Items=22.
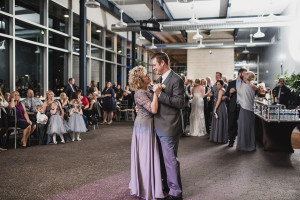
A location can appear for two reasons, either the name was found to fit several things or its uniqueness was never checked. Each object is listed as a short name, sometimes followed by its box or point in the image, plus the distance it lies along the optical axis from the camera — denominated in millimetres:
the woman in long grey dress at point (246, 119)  5453
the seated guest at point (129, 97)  11719
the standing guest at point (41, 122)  6074
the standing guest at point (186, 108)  7218
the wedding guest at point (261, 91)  9114
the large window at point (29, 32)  7422
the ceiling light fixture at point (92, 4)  7551
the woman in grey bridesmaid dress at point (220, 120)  6277
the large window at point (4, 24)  6824
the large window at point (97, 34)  11859
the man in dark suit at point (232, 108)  5972
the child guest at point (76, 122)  6488
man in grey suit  2783
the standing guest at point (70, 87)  8617
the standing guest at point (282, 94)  9266
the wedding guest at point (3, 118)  5492
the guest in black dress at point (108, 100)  9938
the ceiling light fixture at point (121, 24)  10006
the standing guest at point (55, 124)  6129
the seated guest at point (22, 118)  5727
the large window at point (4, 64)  6938
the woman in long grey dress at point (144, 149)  2852
